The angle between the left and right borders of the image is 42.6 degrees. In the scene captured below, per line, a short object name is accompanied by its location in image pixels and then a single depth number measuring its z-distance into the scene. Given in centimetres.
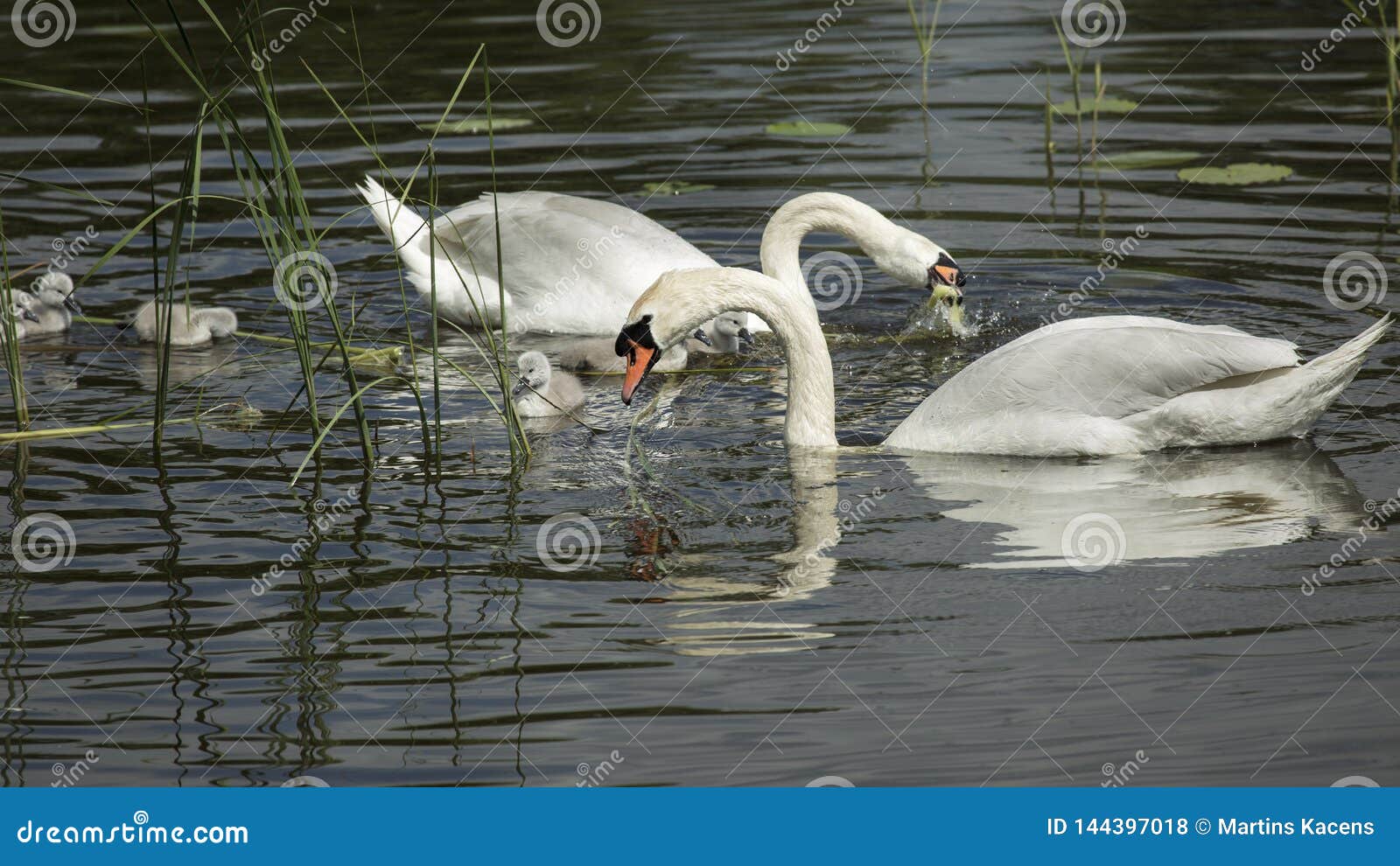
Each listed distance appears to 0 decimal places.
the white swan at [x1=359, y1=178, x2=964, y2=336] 966
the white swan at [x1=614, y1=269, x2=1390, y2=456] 722
